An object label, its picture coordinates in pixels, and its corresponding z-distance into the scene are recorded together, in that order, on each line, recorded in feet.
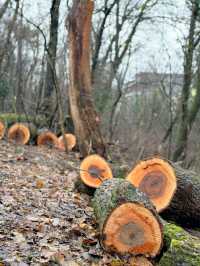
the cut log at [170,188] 18.06
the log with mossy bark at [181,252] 12.40
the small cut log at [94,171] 21.45
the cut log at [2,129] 36.31
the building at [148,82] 54.75
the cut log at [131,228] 13.52
